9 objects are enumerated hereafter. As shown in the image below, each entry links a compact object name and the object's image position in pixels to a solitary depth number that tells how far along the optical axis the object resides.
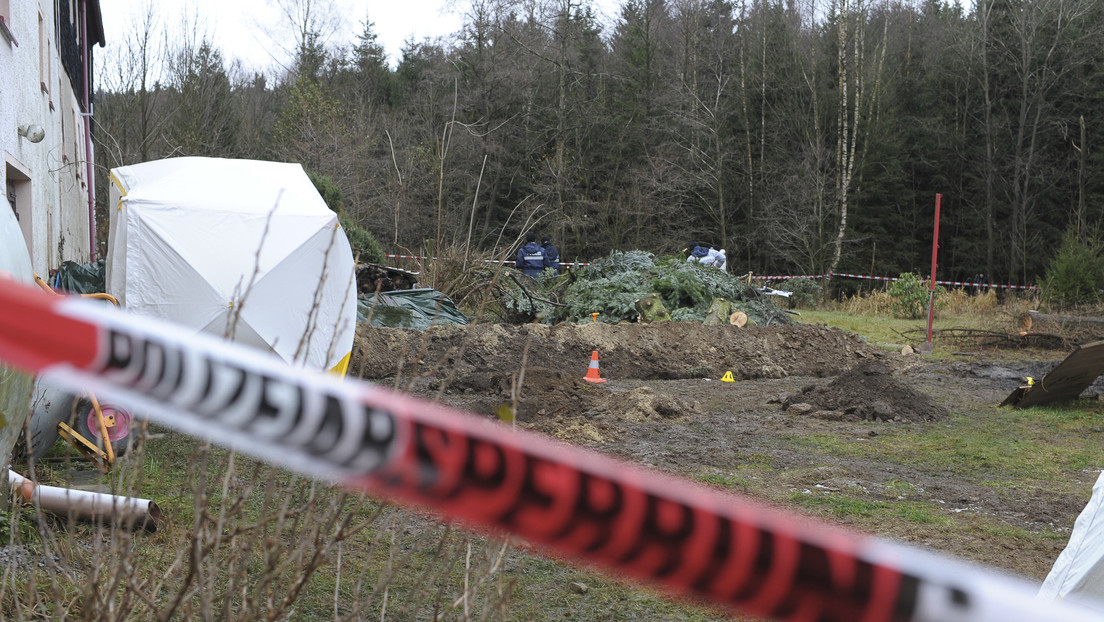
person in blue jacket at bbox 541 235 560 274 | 22.12
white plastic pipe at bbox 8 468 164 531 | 4.83
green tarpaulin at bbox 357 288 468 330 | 15.24
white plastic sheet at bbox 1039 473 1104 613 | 3.27
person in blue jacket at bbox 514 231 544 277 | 21.39
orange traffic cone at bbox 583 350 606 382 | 13.70
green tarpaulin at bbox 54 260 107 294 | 12.26
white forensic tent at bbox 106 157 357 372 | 8.52
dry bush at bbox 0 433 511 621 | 2.37
